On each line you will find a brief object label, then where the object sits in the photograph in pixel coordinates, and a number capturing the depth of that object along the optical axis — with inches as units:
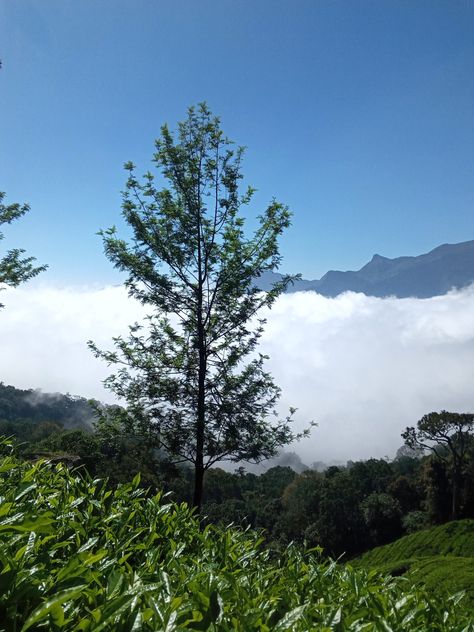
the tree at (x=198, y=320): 390.9
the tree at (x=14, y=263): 577.8
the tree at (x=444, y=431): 1868.8
